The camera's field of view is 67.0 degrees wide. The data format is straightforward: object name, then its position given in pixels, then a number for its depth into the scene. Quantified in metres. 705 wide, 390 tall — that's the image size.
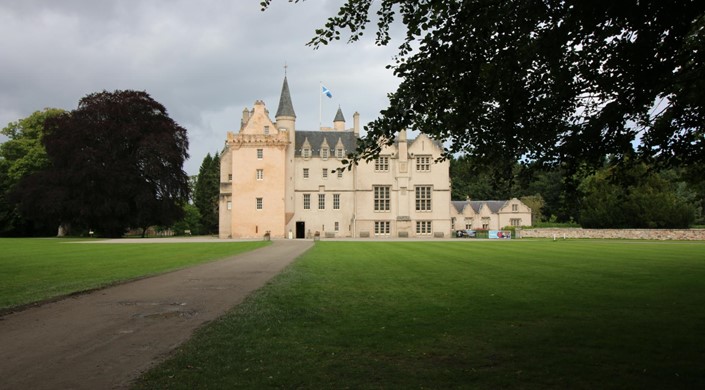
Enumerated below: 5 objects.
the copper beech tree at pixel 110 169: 54.84
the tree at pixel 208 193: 89.69
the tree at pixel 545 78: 7.41
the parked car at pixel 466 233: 67.95
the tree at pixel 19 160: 64.12
